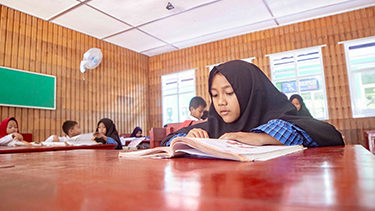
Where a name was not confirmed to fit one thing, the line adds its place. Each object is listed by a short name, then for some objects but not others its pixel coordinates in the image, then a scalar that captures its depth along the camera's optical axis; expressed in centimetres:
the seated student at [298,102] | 476
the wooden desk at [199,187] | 21
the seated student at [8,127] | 429
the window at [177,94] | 802
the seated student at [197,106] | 461
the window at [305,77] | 613
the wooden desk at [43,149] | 191
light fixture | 534
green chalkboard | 510
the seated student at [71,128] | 492
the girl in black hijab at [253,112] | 129
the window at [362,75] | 568
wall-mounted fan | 615
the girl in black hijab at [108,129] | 463
